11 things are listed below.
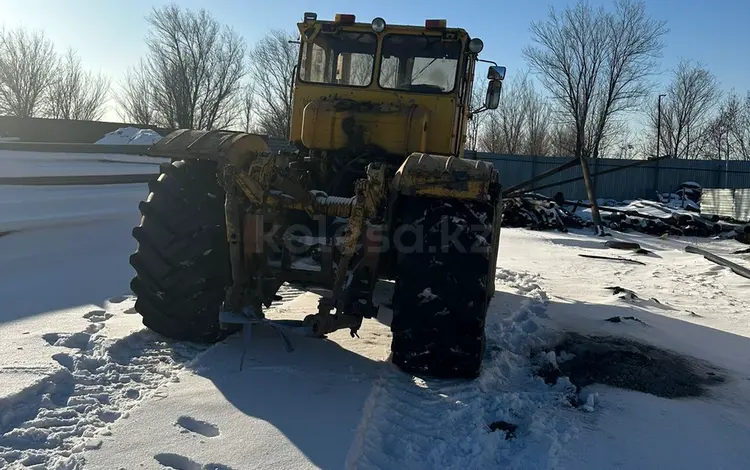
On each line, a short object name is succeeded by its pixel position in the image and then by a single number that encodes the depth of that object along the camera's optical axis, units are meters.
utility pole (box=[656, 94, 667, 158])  40.25
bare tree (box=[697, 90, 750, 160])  40.12
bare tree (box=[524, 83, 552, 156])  43.94
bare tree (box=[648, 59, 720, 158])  41.28
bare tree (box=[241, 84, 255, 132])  43.11
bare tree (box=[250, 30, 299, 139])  41.81
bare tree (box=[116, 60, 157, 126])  41.53
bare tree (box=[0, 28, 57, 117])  39.06
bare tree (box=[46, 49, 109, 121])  42.50
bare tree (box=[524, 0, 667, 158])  33.75
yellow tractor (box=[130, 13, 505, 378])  3.77
